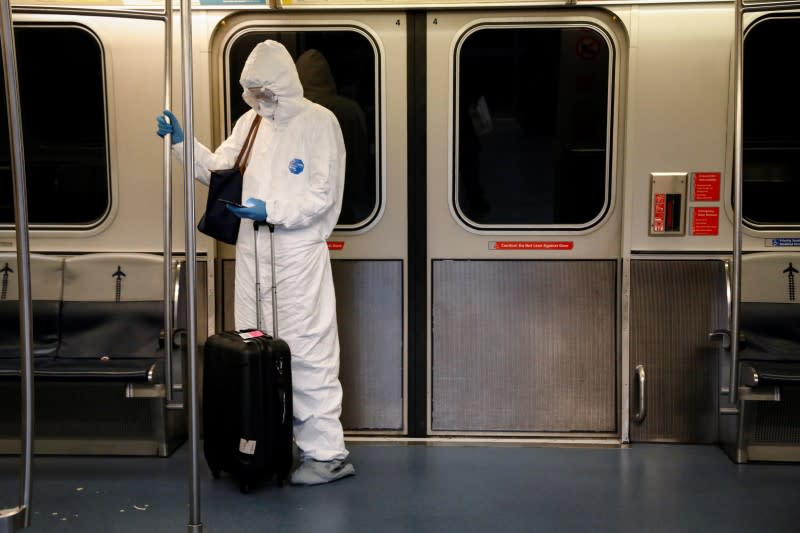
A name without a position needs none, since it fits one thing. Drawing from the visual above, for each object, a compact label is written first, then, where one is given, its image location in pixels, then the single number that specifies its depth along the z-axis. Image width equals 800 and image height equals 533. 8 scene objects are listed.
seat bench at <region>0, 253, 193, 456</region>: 4.70
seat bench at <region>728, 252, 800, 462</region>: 4.28
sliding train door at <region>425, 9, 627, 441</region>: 4.76
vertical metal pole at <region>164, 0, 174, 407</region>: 4.14
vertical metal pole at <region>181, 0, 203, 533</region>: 2.46
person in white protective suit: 4.06
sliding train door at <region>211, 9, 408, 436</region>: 4.79
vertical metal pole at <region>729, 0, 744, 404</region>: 3.76
